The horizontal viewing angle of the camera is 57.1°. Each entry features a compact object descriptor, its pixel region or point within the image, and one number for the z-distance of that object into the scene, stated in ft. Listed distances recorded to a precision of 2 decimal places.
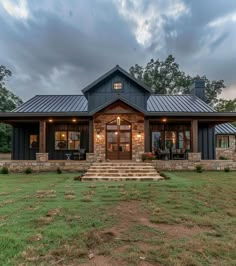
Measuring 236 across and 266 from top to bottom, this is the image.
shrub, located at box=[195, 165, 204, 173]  37.84
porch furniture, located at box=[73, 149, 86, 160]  45.03
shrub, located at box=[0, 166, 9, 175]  37.06
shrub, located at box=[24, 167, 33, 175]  37.45
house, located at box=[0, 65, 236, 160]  41.78
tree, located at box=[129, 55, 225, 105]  107.80
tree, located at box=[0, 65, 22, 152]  86.84
